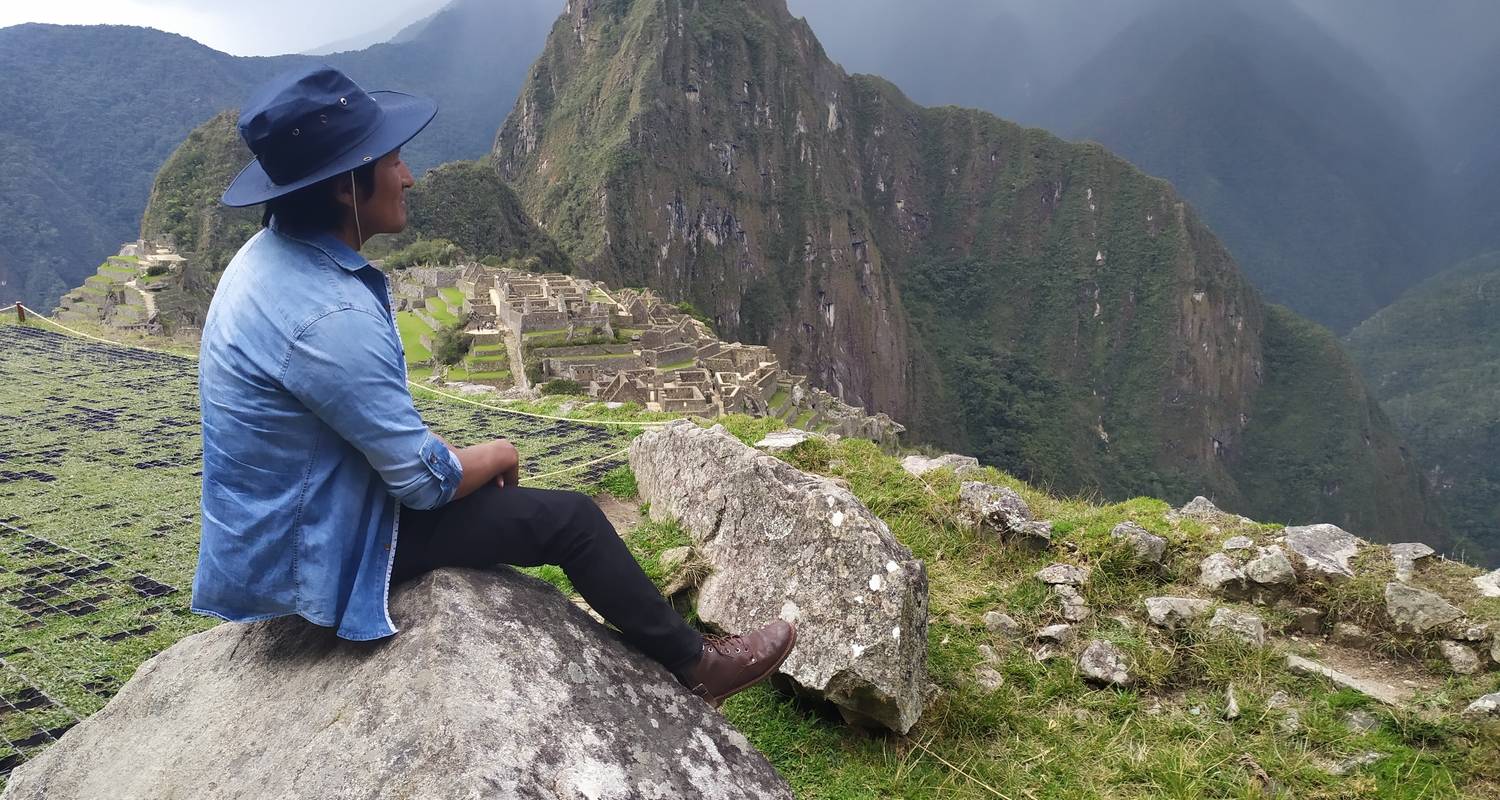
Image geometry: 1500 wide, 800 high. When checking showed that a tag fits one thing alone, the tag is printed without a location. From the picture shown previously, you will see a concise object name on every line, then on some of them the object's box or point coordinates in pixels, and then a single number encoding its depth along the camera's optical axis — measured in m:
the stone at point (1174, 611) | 3.98
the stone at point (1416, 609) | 3.67
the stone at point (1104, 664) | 3.70
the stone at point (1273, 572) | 4.11
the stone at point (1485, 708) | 3.06
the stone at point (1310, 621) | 3.96
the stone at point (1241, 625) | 3.78
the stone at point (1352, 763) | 3.00
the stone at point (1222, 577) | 4.20
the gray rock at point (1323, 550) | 4.08
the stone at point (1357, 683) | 3.32
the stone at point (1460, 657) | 3.47
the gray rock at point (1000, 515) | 4.84
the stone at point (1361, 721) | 3.19
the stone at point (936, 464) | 6.01
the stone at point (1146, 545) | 4.48
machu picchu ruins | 27.19
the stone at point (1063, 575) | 4.44
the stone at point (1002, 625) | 4.16
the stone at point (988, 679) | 3.72
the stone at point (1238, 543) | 4.43
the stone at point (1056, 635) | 4.07
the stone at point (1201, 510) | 5.23
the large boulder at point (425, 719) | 2.05
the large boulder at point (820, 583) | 3.25
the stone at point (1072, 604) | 4.21
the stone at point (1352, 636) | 3.80
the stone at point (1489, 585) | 3.88
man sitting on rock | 2.15
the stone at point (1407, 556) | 4.08
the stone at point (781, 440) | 6.05
